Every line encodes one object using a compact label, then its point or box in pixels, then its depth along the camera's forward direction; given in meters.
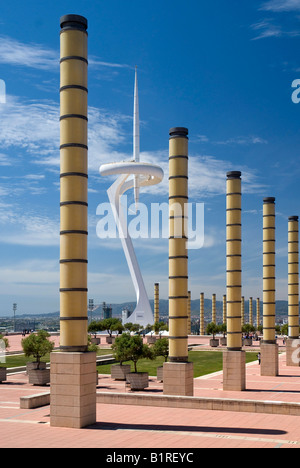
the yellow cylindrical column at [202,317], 93.06
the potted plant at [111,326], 65.38
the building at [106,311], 115.66
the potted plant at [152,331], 63.70
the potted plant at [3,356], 33.12
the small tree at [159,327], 69.81
